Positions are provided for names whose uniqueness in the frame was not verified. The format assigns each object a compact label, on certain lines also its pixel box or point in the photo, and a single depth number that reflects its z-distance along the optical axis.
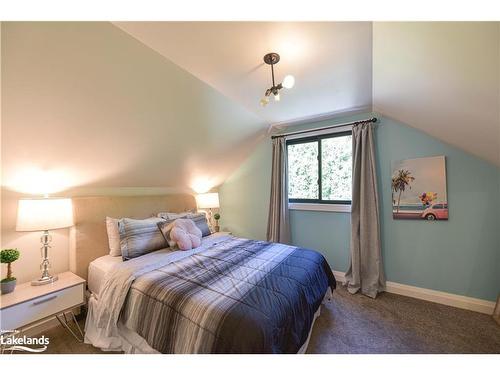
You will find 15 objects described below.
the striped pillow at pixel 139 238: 1.93
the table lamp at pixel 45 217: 1.46
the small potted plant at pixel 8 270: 1.40
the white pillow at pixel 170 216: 2.49
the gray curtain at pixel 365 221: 2.30
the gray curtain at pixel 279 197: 2.96
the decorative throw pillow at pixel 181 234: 2.07
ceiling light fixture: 1.38
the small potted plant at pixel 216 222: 3.29
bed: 1.02
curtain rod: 2.37
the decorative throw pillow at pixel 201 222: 2.60
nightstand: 1.28
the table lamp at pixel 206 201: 3.15
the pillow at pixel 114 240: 2.00
